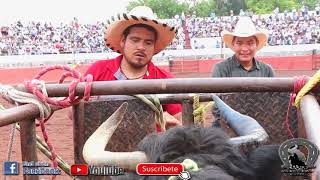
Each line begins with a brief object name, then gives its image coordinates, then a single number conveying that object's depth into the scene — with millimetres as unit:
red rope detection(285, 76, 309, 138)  2281
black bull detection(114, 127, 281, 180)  1871
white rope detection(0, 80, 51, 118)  2242
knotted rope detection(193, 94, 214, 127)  2865
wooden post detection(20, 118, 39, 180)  2264
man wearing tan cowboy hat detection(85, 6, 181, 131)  3105
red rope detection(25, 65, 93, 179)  2281
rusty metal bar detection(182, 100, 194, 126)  2998
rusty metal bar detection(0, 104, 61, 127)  1906
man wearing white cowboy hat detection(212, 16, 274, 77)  3768
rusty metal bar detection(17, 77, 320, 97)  2359
